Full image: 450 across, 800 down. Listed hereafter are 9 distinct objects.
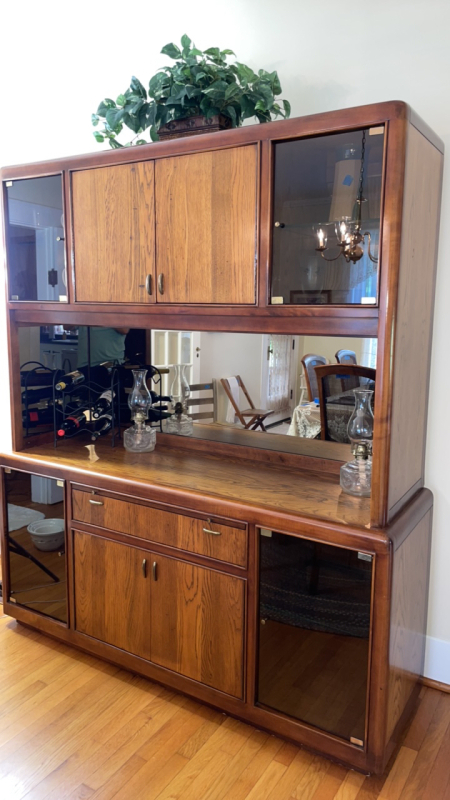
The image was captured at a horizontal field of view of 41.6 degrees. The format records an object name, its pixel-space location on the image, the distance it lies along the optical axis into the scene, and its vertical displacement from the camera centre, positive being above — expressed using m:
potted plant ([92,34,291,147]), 2.07 +0.78
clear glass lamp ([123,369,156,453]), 2.58 -0.47
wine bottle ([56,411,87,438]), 2.66 -0.50
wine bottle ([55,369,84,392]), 2.65 -0.30
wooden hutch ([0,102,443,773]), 1.76 -0.61
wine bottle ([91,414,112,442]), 2.70 -0.51
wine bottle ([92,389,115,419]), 2.66 -0.41
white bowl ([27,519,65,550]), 2.48 -0.94
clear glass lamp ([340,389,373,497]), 2.04 -0.46
